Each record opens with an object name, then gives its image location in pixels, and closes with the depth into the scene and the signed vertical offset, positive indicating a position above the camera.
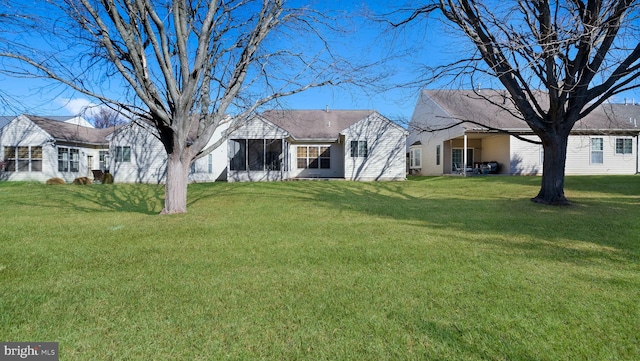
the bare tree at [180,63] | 7.45 +2.85
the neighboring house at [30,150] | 20.83 +1.67
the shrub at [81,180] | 19.45 -0.32
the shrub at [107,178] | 20.03 -0.24
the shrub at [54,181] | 19.36 -0.37
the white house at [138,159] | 20.45 +1.02
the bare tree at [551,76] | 8.61 +2.73
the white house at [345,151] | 19.89 +1.49
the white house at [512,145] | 19.92 +1.84
